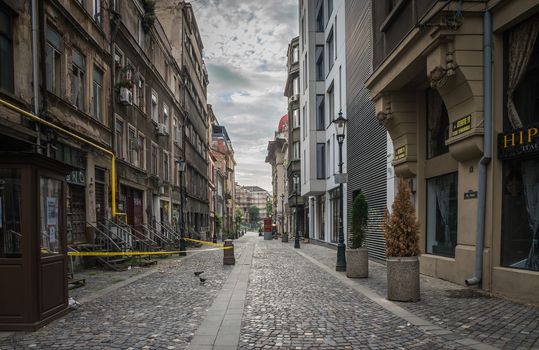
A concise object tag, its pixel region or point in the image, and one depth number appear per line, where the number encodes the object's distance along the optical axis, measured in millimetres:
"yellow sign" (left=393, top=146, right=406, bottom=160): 12658
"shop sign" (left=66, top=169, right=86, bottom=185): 13430
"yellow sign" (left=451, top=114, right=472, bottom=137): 8963
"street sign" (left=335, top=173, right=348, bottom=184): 13370
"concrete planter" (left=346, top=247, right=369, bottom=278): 11156
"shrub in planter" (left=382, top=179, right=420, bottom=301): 7742
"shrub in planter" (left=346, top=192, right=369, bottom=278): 11172
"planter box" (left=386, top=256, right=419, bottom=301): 7719
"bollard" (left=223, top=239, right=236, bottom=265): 15672
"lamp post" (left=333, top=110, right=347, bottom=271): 12938
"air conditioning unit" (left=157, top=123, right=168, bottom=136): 25531
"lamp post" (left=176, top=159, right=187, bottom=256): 21122
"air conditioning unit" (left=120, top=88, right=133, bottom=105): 18109
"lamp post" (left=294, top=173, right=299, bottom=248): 27156
